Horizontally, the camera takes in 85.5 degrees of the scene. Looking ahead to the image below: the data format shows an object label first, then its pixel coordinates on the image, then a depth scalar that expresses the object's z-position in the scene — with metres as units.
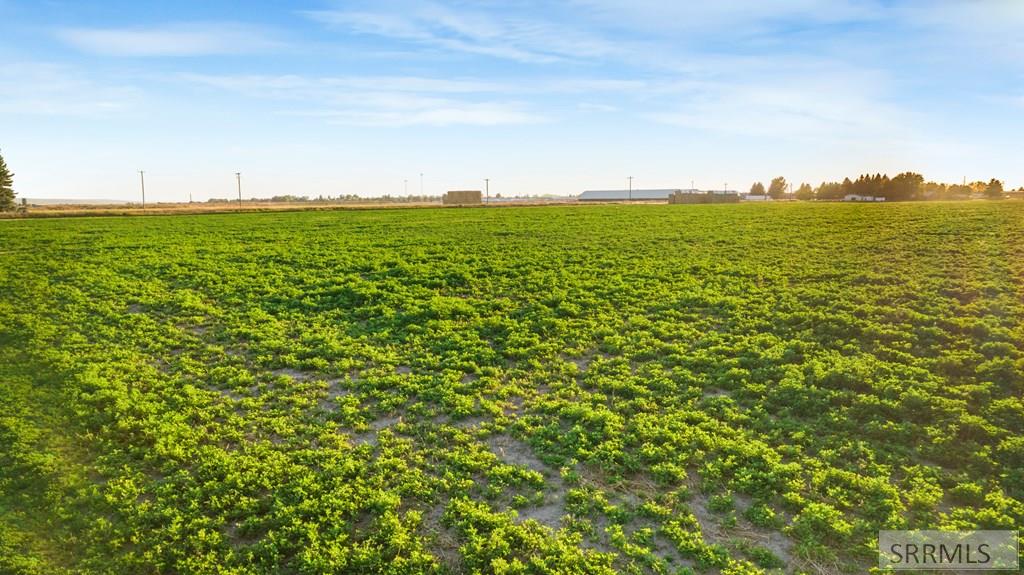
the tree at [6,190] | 88.81
